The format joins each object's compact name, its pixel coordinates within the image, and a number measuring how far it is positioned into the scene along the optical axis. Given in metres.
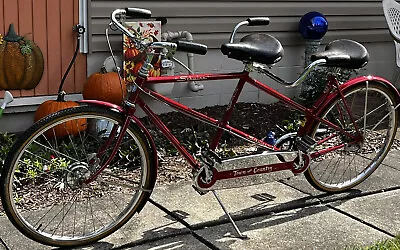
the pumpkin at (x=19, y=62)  4.64
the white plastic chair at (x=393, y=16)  6.35
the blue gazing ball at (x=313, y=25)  6.07
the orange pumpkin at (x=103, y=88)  4.84
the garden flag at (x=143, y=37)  5.11
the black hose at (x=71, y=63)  4.86
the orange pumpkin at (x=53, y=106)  4.63
